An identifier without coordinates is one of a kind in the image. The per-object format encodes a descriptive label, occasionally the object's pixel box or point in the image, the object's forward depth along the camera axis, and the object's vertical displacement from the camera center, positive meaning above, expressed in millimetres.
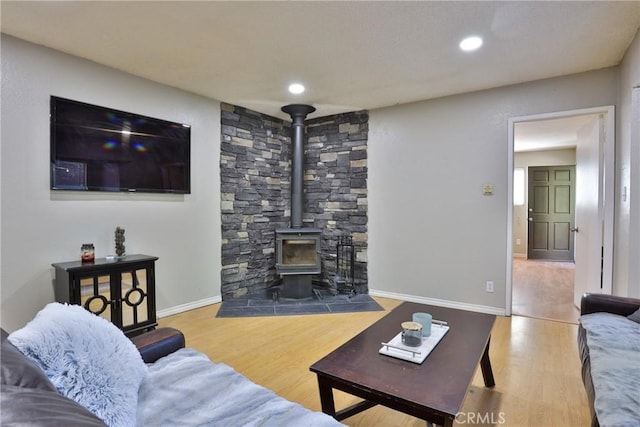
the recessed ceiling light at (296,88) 3408 +1248
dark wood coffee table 1240 -698
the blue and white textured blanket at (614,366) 1131 -661
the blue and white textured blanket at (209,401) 1038 -656
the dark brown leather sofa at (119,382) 890 -573
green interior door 6953 -66
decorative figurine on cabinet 2916 -308
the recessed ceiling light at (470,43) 2471 +1250
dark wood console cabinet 2517 -648
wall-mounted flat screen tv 2691 +512
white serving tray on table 1538 -674
